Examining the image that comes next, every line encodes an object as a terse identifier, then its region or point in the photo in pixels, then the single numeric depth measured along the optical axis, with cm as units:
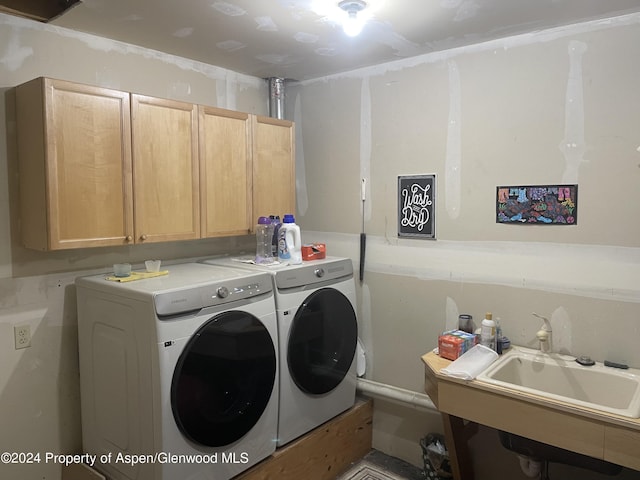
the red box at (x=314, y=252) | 271
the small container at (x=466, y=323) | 244
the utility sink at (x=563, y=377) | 201
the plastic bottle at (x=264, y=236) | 268
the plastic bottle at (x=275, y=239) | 270
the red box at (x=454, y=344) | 224
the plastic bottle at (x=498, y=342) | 230
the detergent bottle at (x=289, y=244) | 263
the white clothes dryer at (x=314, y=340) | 233
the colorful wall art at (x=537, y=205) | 222
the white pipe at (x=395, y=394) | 273
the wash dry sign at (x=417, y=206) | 267
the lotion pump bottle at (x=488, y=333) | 229
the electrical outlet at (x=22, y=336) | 209
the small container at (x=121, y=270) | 213
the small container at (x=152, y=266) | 229
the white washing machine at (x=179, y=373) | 180
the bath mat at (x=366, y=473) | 269
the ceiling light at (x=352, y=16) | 188
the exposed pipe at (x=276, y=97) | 312
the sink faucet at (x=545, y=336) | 221
